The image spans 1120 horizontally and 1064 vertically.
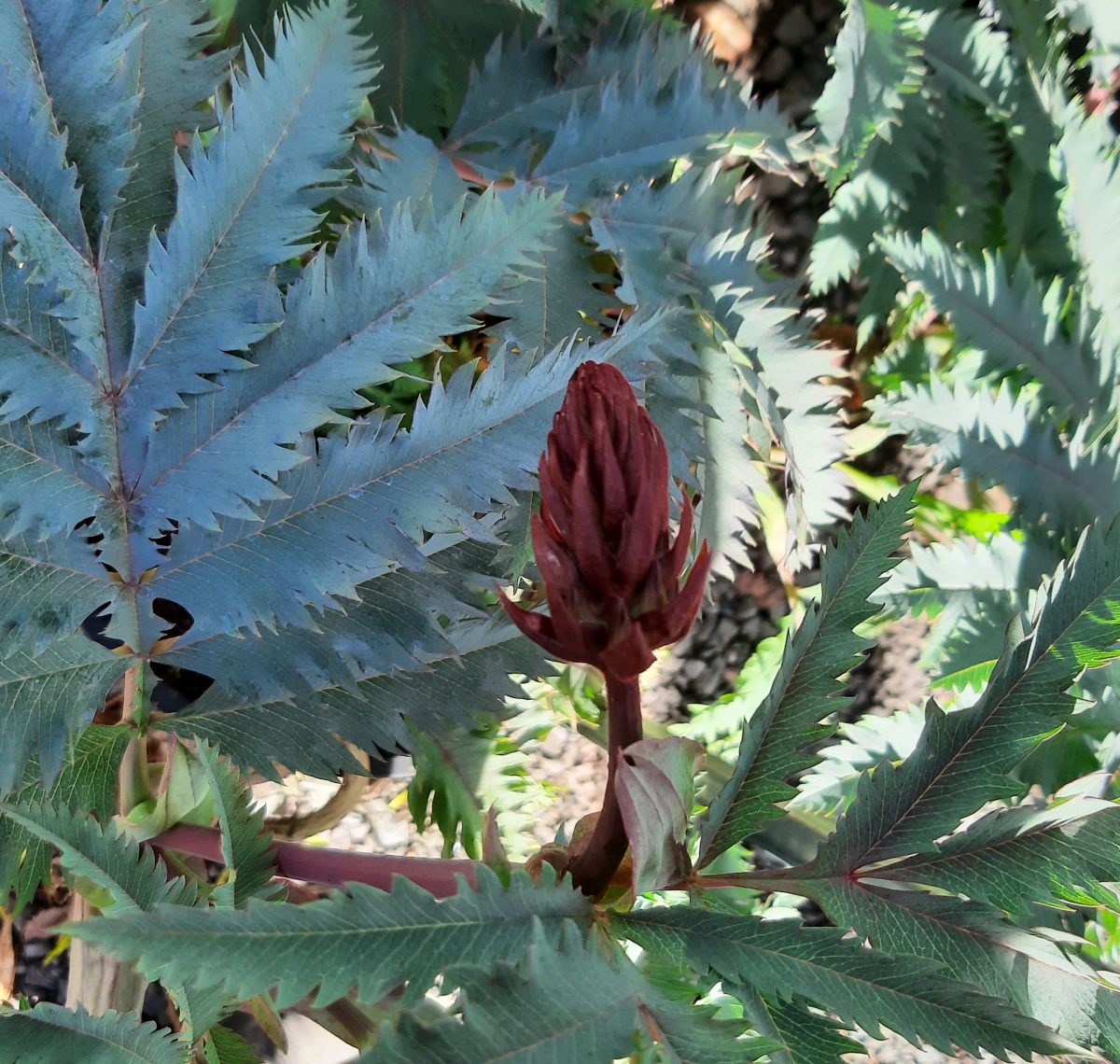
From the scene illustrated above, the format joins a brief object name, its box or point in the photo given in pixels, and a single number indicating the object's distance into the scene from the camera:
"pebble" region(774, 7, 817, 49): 0.86
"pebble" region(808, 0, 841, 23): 0.85
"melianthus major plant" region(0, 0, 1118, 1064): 0.24
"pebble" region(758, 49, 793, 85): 0.86
